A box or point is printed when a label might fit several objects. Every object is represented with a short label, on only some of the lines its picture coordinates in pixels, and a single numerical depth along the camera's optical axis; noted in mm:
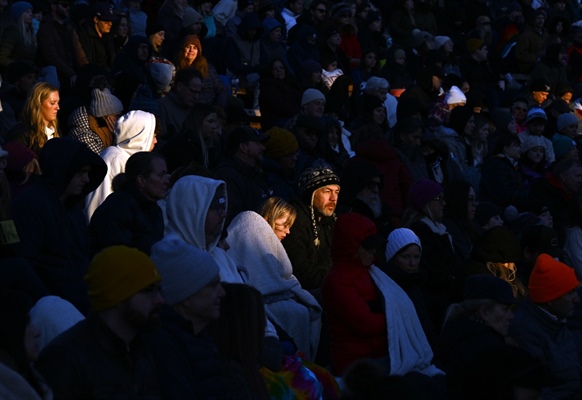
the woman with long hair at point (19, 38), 14383
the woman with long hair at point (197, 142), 10203
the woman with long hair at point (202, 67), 13898
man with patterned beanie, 9672
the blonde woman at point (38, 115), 10305
